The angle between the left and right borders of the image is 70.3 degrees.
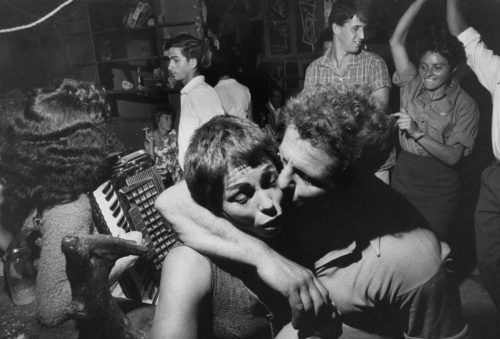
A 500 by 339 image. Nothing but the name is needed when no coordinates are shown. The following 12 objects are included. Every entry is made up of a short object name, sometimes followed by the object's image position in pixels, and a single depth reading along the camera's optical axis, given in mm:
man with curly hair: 986
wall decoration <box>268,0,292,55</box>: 2123
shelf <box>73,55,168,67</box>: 3679
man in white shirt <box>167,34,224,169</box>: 1894
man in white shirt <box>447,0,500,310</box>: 1508
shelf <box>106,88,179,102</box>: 3756
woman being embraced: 994
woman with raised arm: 1721
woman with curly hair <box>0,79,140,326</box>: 1236
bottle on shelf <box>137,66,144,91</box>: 4062
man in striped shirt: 1804
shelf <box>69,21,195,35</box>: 3498
